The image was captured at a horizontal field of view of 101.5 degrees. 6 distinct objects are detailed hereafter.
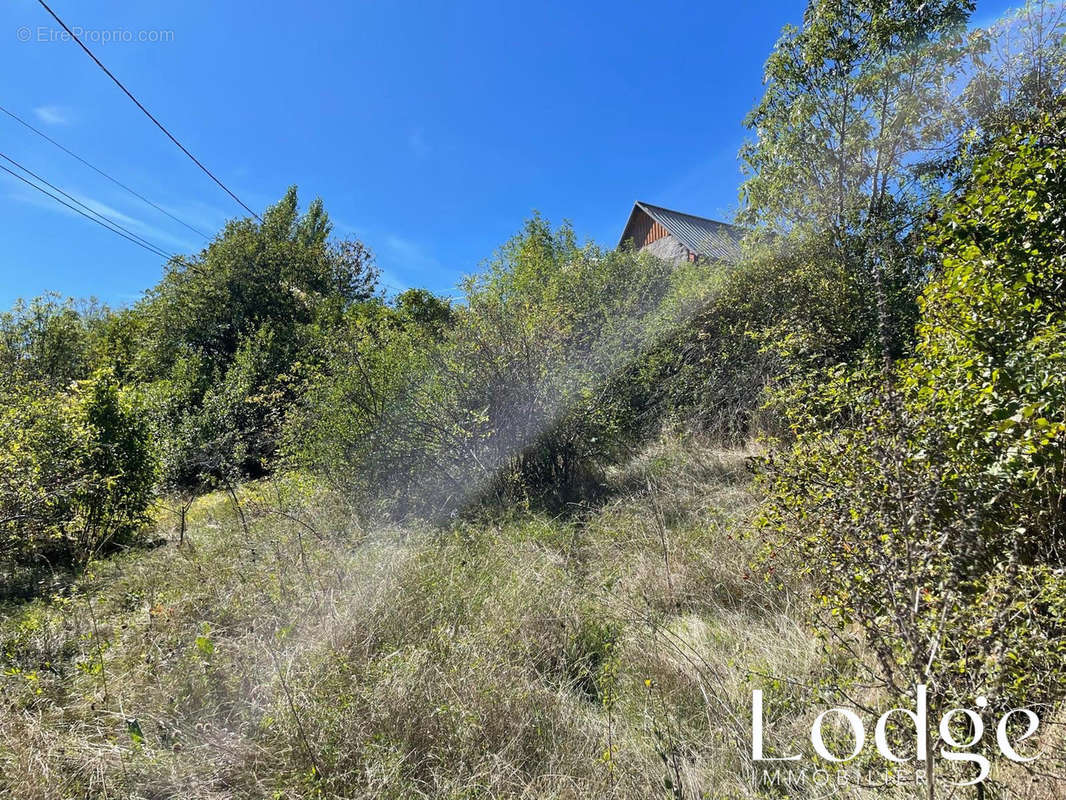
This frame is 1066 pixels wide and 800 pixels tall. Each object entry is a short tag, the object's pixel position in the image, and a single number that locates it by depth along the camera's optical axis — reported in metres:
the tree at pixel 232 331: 7.27
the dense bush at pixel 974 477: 1.30
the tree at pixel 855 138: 5.38
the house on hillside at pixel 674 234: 12.12
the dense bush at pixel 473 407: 4.62
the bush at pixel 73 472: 3.55
